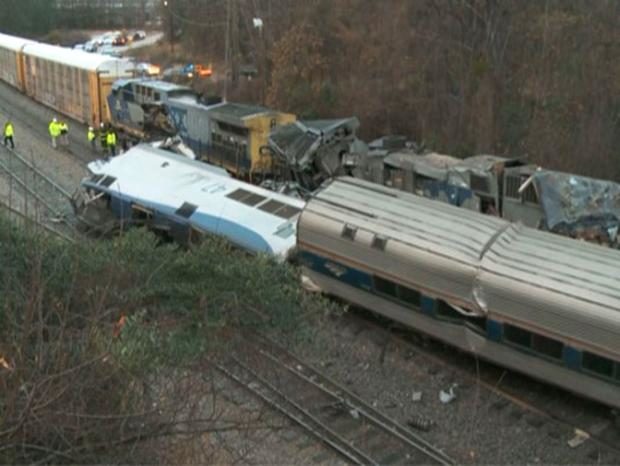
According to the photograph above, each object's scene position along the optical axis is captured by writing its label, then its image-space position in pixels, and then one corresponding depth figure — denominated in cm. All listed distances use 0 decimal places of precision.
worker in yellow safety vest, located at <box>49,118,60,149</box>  2915
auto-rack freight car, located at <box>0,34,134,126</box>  3306
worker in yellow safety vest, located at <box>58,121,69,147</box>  2965
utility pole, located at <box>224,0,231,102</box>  3556
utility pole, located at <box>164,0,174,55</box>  5759
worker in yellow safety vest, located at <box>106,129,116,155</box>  2769
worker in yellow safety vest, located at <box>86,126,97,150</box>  2987
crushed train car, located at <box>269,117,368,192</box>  2259
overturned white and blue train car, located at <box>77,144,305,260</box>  1603
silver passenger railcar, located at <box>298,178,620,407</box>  1116
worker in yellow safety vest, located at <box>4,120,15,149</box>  2914
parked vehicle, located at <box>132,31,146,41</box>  7698
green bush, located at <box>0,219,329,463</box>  610
